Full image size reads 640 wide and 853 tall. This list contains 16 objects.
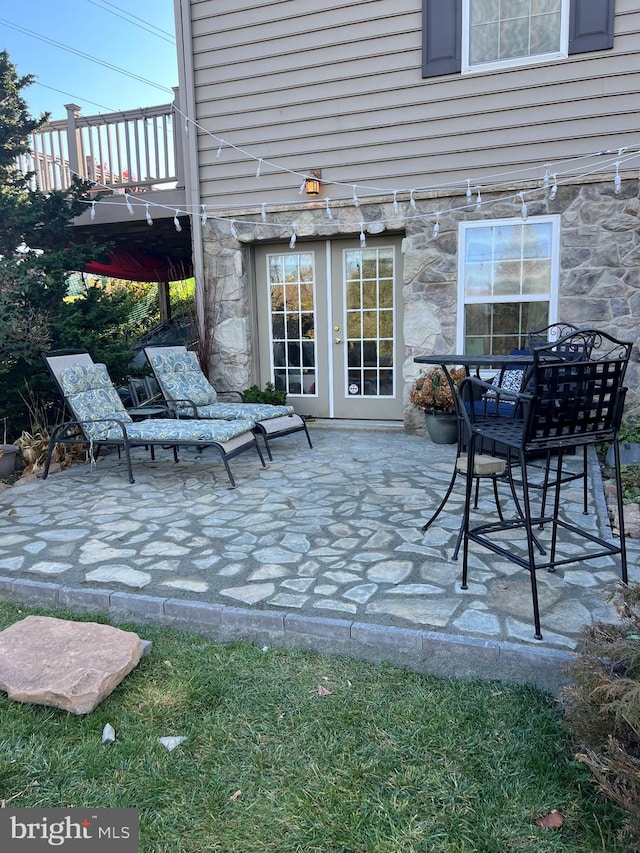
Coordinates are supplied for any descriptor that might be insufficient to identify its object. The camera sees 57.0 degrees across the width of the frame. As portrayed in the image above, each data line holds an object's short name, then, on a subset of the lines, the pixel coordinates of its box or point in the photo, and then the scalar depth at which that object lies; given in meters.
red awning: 8.78
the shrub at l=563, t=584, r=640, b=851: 1.39
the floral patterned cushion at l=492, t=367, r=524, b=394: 4.86
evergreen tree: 5.19
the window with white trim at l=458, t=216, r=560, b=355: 5.48
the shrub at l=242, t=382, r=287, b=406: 6.30
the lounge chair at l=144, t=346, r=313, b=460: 5.08
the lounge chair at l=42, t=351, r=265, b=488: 4.38
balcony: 6.82
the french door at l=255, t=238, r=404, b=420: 6.38
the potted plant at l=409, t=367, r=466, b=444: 5.47
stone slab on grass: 1.94
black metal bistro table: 2.87
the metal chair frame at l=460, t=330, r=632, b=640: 2.14
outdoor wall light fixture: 6.09
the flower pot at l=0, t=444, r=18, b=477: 4.89
